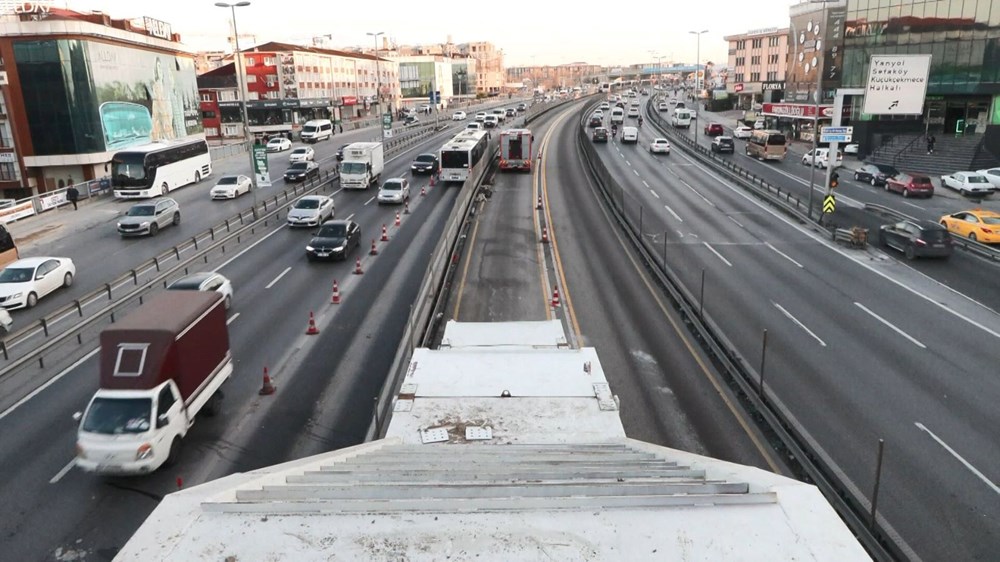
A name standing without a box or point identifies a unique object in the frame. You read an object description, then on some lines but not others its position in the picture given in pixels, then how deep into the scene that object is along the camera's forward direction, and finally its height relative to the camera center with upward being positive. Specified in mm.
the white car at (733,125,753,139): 82250 -4374
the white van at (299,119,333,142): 81188 -2886
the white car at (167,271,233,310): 22578 -5646
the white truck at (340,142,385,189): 47719 -4223
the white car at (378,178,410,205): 42688 -5324
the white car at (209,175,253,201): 45156 -5102
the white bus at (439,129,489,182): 49906 -4093
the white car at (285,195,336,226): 36625 -5520
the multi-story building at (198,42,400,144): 98688 +2518
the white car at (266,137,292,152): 72062 -3866
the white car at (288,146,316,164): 57453 -3962
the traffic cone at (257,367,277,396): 17434 -6954
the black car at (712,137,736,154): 67312 -4755
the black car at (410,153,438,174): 55594 -4810
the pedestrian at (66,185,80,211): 42844 -4985
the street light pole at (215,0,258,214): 36269 +1971
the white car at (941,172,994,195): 43281 -5893
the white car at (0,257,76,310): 24281 -5942
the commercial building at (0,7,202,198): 52062 +1199
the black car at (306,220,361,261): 29734 -5810
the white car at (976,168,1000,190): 45072 -5659
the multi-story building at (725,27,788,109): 121288 +6148
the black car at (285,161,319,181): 50312 -4621
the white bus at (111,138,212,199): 43562 -3747
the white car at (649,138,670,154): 65125 -4568
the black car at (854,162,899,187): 47844 -5638
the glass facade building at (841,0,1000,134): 54531 +3644
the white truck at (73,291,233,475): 13148 -5524
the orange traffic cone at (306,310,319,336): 21516 -6815
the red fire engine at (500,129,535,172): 52156 -3608
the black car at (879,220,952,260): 28594 -6128
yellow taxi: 30656 -6066
